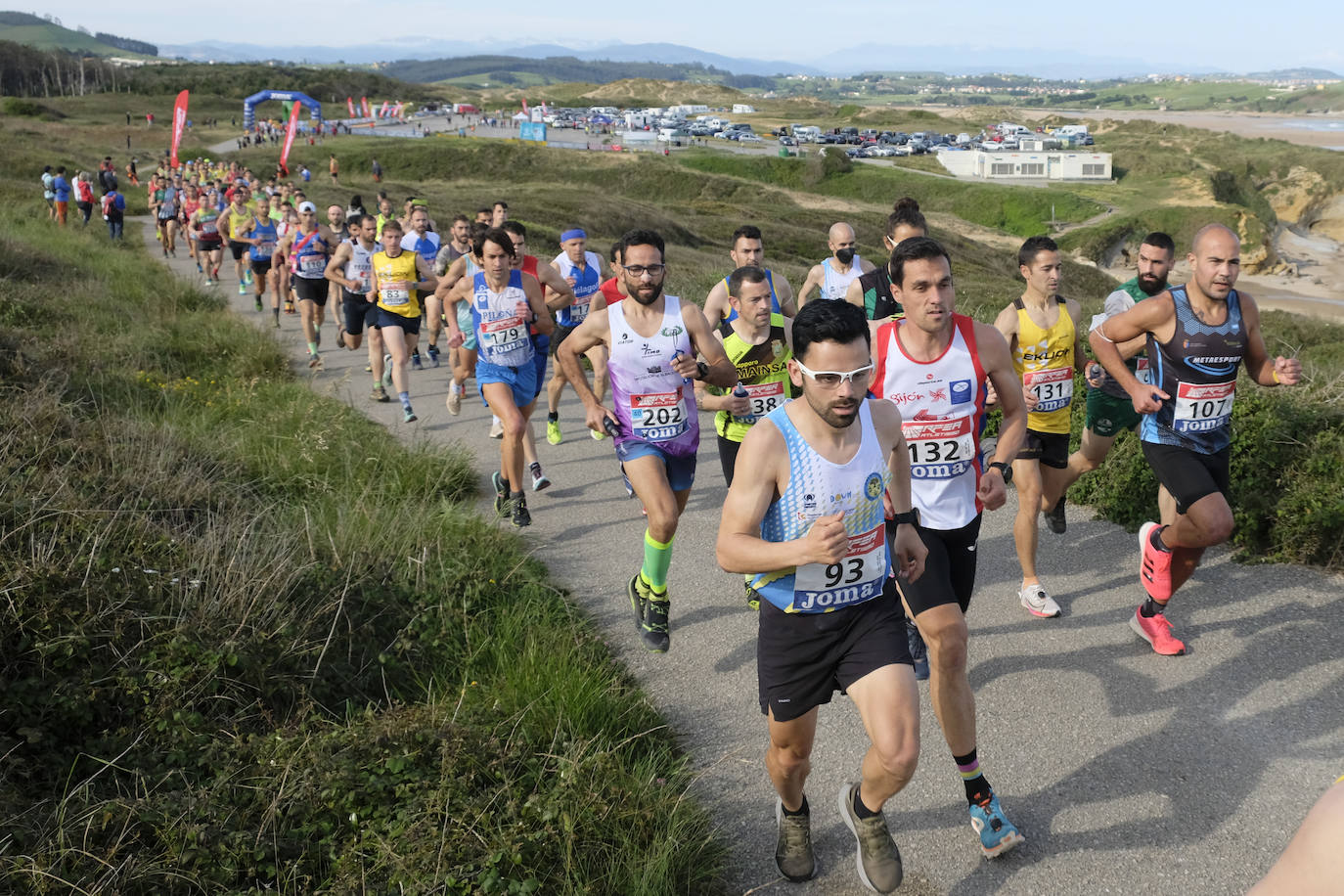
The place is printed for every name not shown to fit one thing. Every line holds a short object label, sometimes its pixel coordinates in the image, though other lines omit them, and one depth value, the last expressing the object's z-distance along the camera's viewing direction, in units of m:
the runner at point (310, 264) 13.91
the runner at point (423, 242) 13.92
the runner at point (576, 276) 11.27
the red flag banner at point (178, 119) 37.00
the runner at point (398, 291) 11.18
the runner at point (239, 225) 18.28
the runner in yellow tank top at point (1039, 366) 6.43
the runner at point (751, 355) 6.66
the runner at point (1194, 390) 5.42
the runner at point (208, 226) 21.59
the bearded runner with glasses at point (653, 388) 6.09
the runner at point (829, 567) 3.57
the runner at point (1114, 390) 6.82
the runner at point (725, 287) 7.36
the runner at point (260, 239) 17.48
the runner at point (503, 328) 8.49
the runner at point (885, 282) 6.75
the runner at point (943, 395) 4.66
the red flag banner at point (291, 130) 37.84
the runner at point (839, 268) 8.52
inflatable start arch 68.06
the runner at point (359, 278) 12.20
